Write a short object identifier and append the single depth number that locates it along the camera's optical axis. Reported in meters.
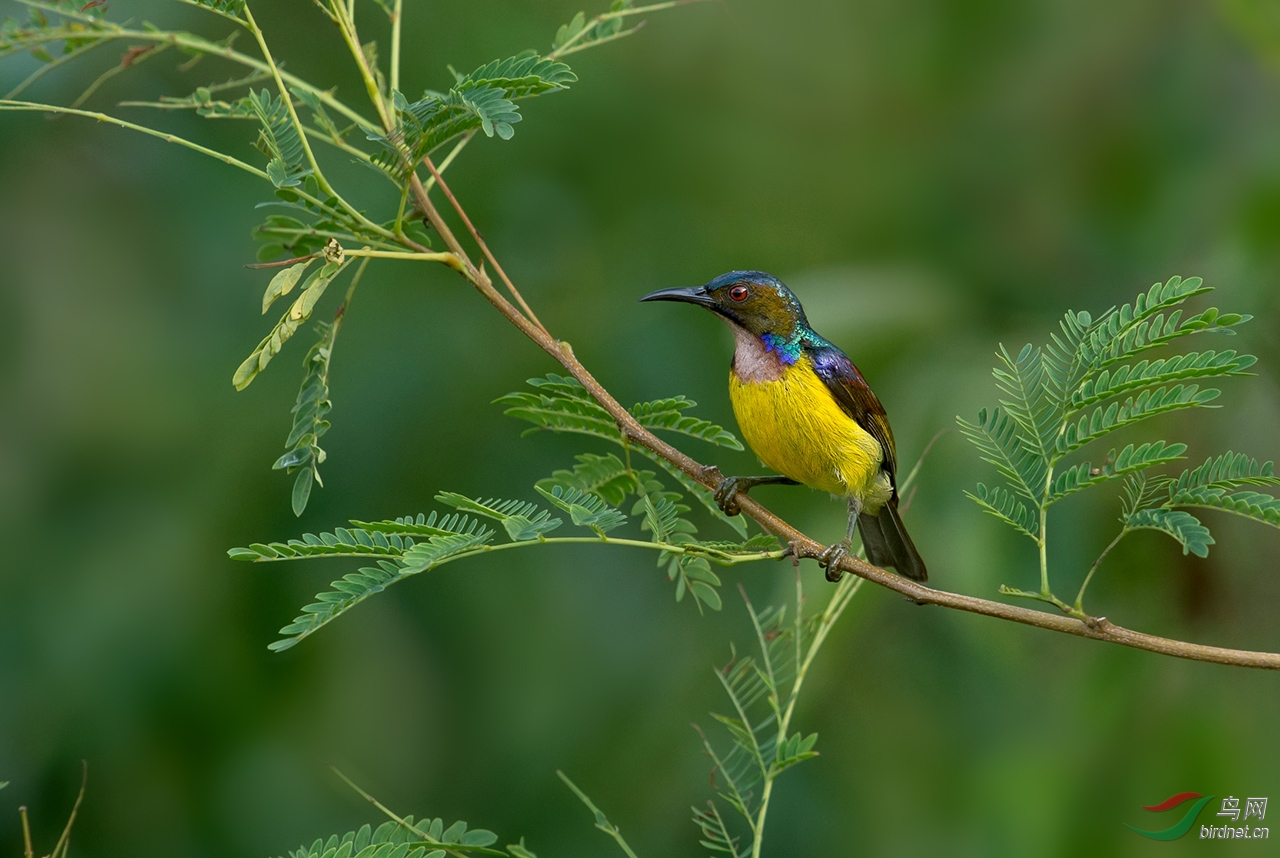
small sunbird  5.79
